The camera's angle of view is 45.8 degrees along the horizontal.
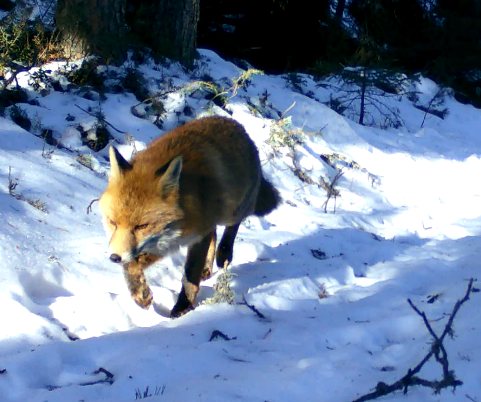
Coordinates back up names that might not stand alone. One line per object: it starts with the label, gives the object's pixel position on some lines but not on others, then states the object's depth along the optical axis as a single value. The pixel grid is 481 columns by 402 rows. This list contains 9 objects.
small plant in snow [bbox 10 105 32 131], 6.67
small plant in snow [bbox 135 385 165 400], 2.66
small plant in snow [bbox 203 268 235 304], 4.06
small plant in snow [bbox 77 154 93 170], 6.54
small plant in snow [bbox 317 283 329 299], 4.53
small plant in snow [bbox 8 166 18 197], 5.11
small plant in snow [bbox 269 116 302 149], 8.68
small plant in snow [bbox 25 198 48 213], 5.12
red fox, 3.79
